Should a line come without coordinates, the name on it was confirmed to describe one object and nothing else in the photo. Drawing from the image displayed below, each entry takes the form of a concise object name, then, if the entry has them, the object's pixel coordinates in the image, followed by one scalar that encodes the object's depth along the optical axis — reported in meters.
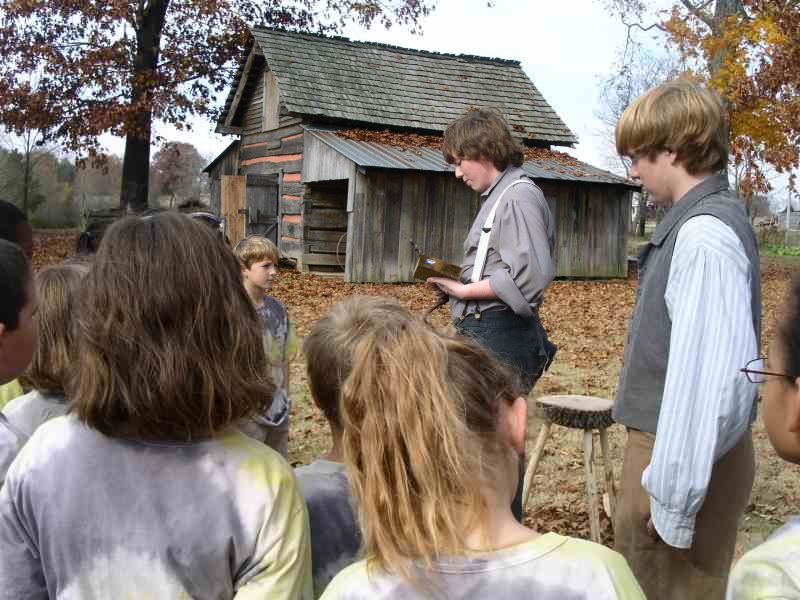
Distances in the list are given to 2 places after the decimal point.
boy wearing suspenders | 3.09
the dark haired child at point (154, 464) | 1.43
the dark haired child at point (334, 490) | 1.76
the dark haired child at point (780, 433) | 1.16
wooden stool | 3.79
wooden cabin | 15.52
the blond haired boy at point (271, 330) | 3.45
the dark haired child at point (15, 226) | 3.13
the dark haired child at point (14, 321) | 1.75
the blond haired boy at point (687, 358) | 1.92
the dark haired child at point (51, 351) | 2.17
